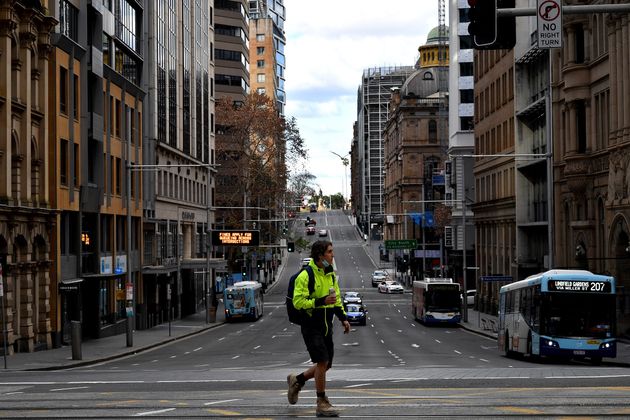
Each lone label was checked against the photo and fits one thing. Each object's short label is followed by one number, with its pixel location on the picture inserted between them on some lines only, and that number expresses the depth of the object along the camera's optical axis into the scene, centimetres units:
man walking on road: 1223
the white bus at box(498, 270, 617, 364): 3052
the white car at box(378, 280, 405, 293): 10669
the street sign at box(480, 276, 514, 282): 5376
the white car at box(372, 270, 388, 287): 11298
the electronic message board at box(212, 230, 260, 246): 7412
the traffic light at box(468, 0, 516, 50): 1286
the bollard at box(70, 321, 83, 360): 3534
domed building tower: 13062
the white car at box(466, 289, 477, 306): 9050
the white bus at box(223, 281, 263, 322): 7138
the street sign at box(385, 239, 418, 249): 10531
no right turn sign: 1364
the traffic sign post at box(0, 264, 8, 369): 3043
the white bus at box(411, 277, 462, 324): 6438
